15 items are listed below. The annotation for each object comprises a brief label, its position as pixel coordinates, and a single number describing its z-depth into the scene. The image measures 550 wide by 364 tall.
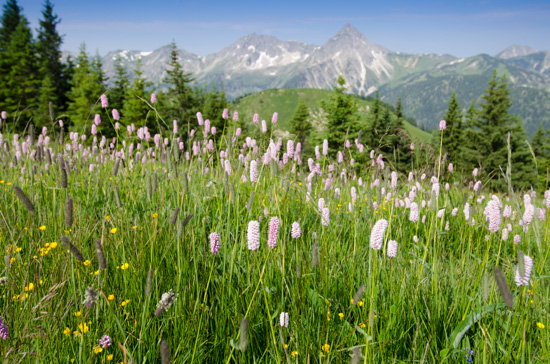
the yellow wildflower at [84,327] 1.34
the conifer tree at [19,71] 47.25
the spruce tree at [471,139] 46.68
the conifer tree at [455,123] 50.69
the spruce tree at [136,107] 39.09
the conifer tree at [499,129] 45.44
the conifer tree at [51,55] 51.38
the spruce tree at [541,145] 54.72
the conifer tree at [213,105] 47.33
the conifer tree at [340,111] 36.69
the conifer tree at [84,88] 42.88
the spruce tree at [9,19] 55.19
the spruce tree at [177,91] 42.66
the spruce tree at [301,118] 53.91
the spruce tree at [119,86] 46.45
